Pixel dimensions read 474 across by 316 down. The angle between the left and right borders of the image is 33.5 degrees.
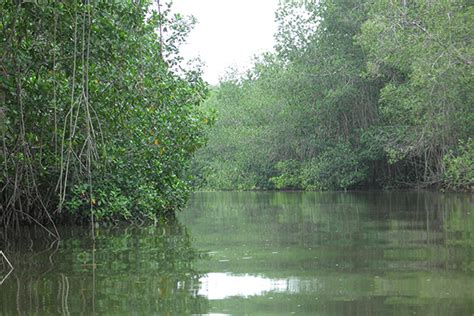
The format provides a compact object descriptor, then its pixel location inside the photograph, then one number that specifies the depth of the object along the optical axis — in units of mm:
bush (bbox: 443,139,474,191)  25219
